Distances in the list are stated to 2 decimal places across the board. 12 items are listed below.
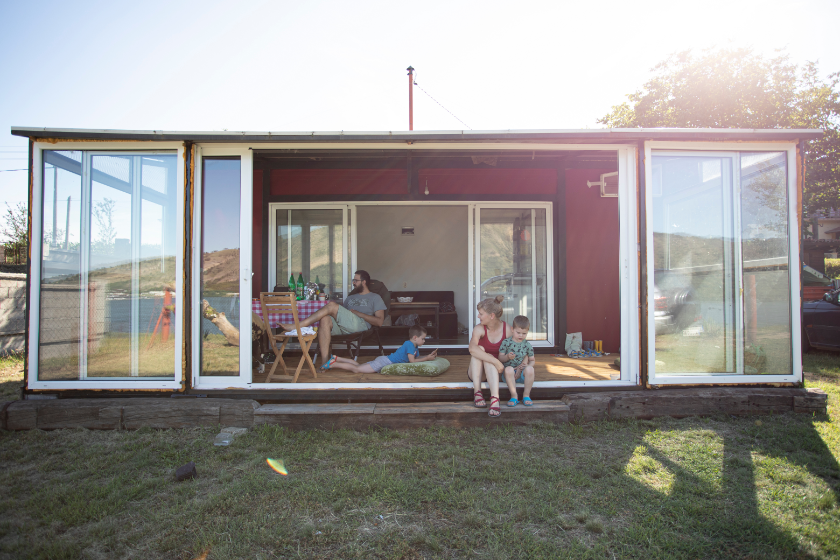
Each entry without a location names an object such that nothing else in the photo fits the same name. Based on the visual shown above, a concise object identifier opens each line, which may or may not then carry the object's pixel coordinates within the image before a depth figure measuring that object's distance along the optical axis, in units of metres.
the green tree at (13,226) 16.09
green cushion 4.23
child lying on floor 4.52
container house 3.56
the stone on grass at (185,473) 2.64
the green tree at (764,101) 11.82
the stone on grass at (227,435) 3.23
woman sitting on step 3.55
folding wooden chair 4.15
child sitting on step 3.61
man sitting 4.64
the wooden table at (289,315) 4.41
